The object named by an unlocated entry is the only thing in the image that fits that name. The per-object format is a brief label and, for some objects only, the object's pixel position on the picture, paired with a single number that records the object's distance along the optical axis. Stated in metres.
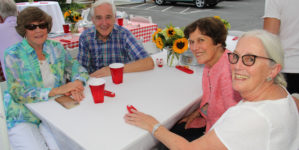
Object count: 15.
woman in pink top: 1.51
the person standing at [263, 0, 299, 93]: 1.69
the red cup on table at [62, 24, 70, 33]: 3.71
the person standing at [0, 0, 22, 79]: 2.87
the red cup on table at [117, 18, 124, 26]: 3.94
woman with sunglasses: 1.51
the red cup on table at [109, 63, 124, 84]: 1.72
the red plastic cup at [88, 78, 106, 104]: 1.42
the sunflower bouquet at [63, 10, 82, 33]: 3.61
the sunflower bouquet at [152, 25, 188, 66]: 1.98
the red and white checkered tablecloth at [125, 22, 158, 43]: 4.05
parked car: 11.60
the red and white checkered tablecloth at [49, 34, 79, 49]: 3.25
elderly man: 2.28
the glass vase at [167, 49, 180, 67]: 2.12
